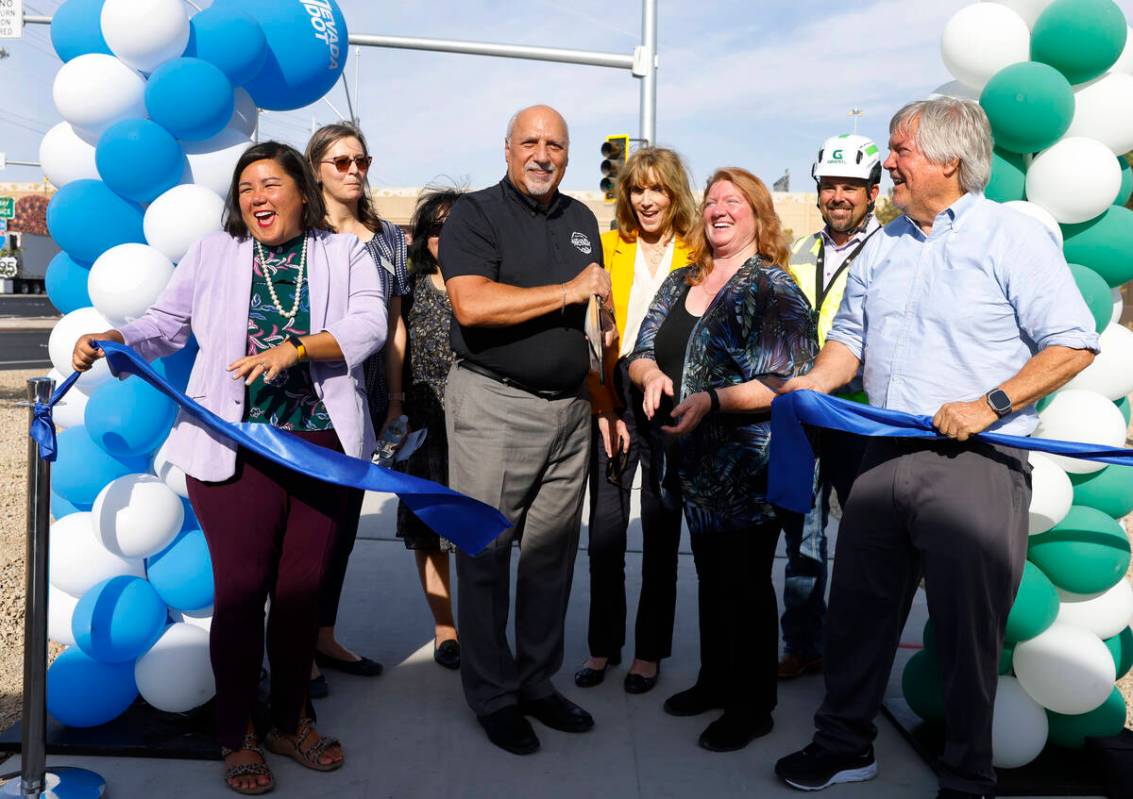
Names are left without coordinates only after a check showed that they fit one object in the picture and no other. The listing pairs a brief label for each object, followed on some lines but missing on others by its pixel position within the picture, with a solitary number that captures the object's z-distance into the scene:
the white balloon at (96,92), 3.24
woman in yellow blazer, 3.84
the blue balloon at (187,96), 3.24
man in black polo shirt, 3.38
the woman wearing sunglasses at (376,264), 3.76
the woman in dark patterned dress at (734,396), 3.34
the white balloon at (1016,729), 3.19
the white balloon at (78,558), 3.26
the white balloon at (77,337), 3.30
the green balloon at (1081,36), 3.11
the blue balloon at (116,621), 3.21
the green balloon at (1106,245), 3.21
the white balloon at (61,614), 3.34
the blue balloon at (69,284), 3.45
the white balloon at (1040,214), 3.10
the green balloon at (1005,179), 3.24
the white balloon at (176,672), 3.30
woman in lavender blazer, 3.04
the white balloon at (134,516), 3.21
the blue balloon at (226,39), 3.39
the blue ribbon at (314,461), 2.89
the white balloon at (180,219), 3.26
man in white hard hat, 3.97
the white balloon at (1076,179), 3.09
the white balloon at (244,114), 3.62
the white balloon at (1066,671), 3.15
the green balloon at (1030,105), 3.07
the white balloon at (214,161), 3.44
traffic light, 12.36
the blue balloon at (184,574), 3.34
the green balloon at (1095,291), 3.16
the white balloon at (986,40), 3.23
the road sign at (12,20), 15.54
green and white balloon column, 3.12
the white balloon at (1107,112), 3.22
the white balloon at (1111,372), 3.23
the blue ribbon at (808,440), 2.73
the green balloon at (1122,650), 3.38
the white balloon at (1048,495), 3.11
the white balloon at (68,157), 3.42
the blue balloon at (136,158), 3.21
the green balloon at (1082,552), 3.19
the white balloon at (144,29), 3.21
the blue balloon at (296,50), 3.62
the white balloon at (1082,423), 3.16
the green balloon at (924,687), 3.37
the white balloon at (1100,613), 3.28
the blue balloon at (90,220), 3.31
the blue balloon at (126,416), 3.19
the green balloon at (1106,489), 3.31
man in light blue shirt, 2.66
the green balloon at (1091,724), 3.29
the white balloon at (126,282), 3.19
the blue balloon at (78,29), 3.35
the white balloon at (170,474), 3.37
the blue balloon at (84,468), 3.33
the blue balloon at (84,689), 3.27
